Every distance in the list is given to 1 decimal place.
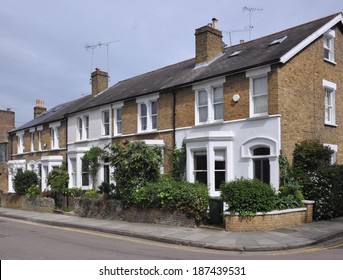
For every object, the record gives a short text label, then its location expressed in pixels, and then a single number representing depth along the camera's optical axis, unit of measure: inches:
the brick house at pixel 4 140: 1455.3
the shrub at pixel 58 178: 929.5
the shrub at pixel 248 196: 499.8
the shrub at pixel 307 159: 595.8
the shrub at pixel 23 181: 1005.8
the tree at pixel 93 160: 905.5
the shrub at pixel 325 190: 575.2
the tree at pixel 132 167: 652.7
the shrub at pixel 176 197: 557.6
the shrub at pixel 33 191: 948.8
